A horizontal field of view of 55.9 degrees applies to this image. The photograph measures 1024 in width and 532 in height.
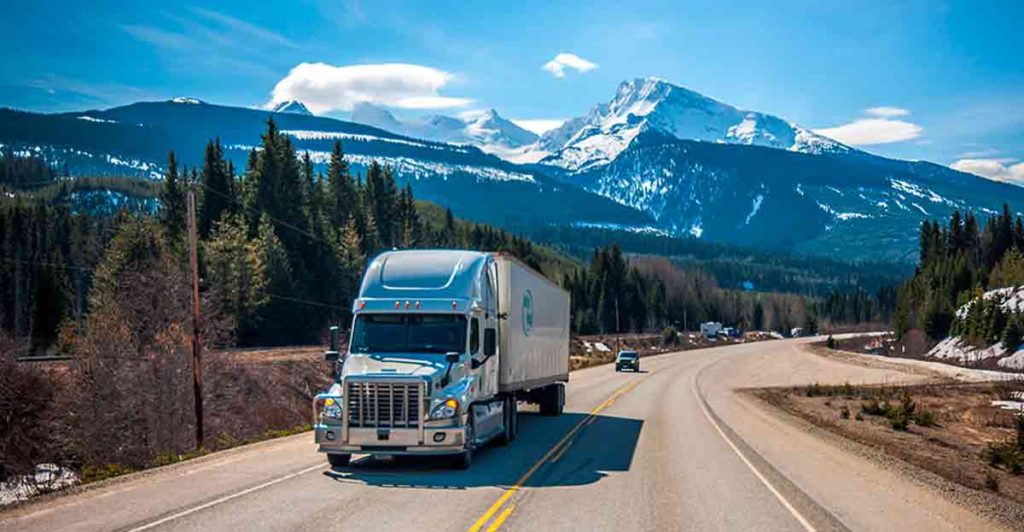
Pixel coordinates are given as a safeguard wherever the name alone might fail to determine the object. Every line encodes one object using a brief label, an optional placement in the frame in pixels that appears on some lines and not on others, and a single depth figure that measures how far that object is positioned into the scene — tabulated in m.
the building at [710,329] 171.50
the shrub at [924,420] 35.94
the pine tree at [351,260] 92.69
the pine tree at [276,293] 79.12
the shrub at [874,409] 39.03
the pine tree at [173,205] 85.81
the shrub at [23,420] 29.86
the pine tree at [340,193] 106.56
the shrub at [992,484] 19.91
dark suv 73.31
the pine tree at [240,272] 73.06
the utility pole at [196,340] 27.89
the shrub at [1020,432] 26.79
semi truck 18.00
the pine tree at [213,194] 85.12
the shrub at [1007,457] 24.39
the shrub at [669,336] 144.00
